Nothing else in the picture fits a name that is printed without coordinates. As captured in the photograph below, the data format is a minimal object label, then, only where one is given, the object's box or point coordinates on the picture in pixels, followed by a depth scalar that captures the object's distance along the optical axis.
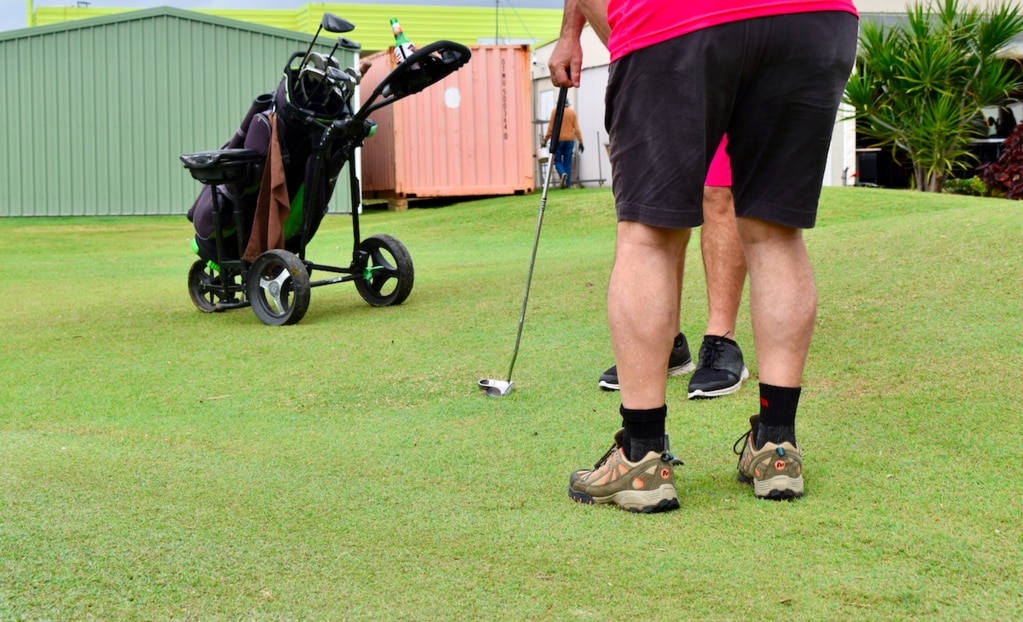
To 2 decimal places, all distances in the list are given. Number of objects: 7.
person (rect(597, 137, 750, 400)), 7.82
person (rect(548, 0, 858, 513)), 5.08
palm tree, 29.59
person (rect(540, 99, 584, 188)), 37.44
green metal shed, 36.72
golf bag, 12.18
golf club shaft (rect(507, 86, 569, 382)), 7.35
